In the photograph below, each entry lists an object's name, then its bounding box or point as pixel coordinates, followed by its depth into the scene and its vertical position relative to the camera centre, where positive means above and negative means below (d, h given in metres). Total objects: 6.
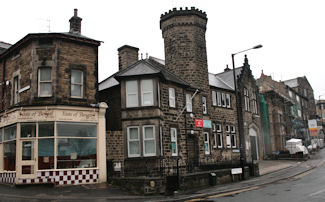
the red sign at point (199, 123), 24.87 +1.64
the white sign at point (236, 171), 19.98 -1.82
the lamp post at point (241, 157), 20.39 -1.00
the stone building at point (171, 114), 19.84 +2.19
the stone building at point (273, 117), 40.53 +3.36
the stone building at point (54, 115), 16.92 +1.83
